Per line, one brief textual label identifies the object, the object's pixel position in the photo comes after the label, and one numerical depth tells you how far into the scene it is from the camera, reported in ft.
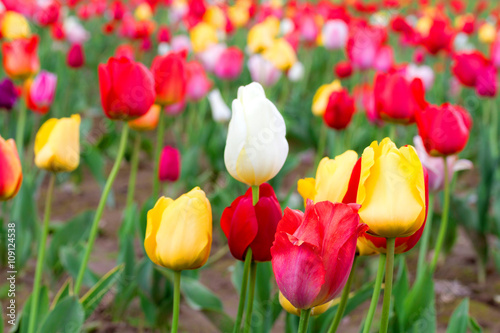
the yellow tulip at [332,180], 3.06
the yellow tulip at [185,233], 3.09
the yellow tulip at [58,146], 3.79
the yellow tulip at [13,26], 9.64
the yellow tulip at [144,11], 16.02
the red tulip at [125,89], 3.66
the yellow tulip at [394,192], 2.94
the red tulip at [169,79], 4.18
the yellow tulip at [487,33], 15.43
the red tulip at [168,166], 4.69
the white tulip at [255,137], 3.10
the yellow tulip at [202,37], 11.30
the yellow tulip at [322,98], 5.94
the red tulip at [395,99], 4.15
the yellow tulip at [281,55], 10.06
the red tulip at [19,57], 5.40
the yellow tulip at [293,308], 3.18
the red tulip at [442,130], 3.68
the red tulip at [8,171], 3.39
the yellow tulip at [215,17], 13.67
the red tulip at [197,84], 8.92
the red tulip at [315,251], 2.84
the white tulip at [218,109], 8.84
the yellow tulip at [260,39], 10.91
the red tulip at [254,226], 3.03
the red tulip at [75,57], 9.77
